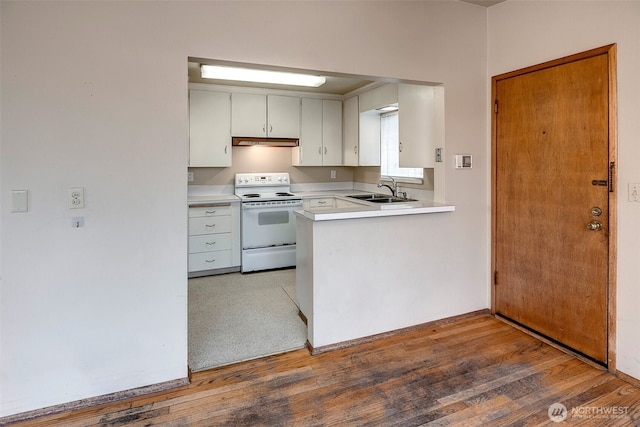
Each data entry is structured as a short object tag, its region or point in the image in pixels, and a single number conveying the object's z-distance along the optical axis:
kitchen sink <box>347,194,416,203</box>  4.12
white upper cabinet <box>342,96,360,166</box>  4.89
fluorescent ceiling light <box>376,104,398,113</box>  4.24
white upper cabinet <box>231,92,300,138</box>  4.63
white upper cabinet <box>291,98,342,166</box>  5.00
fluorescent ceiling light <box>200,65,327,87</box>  3.49
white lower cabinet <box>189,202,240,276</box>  4.28
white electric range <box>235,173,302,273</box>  4.45
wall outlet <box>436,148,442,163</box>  2.97
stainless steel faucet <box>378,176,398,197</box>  4.43
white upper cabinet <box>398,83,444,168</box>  3.00
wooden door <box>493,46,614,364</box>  2.32
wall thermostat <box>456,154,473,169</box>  2.98
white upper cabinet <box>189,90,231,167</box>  4.44
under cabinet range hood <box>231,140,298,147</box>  4.64
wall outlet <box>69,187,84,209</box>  1.94
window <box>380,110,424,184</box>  4.56
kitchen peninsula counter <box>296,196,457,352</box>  2.58
